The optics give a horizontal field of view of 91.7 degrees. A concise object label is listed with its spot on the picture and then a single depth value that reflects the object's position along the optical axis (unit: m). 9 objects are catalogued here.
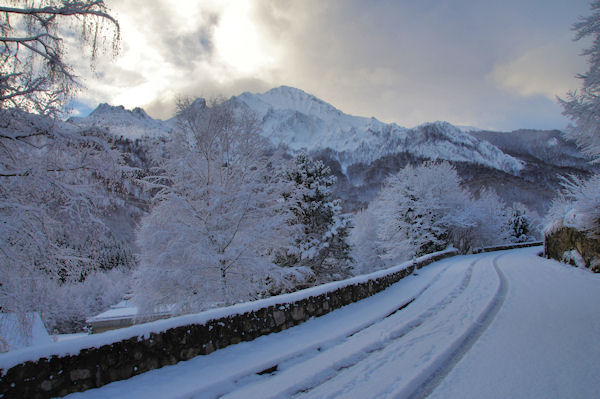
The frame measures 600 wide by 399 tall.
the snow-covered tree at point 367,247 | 42.91
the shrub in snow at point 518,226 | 44.00
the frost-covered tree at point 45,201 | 5.08
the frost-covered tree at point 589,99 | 8.27
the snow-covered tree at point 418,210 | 30.23
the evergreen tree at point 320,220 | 18.23
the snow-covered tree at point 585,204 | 10.70
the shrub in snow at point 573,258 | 14.05
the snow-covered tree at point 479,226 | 31.92
